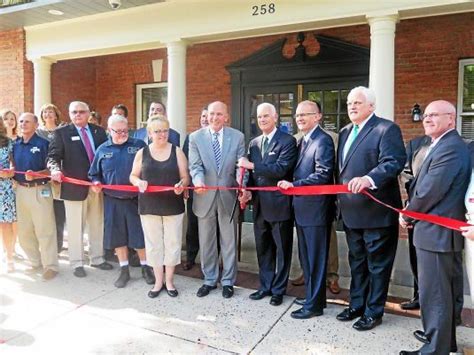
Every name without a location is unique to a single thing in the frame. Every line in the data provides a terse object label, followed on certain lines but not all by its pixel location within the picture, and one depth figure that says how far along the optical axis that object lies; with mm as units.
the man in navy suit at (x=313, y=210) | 3467
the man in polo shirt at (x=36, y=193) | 4547
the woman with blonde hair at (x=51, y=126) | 5031
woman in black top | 3955
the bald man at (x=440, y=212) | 2600
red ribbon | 2619
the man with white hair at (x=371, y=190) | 3064
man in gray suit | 4016
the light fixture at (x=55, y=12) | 6348
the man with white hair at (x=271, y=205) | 3711
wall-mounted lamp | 6422
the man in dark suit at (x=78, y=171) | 4543
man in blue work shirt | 4328
